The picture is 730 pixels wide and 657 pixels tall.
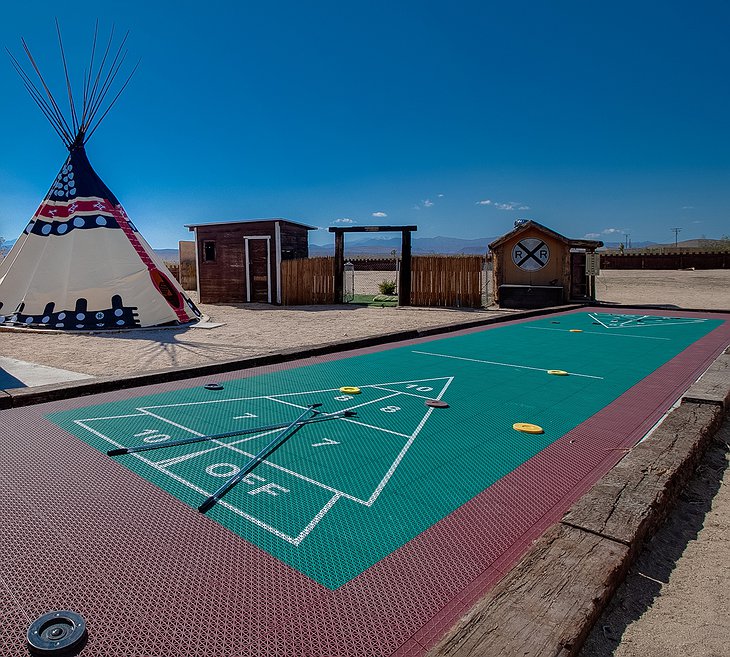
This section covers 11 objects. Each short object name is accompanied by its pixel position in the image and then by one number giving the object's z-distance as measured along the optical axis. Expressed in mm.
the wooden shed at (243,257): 20203
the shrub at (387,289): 22828
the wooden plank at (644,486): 2600
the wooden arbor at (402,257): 18464
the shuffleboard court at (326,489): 2145
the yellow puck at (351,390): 5451
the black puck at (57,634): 1843
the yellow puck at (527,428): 4301
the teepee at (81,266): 12570
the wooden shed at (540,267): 17297
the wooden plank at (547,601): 1795
